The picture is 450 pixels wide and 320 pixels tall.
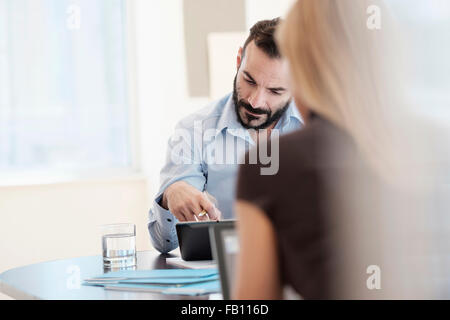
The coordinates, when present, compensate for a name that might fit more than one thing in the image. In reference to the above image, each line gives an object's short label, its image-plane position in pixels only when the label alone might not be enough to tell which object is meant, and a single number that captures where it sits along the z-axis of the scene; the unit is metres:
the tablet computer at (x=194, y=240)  2.17
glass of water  2.23
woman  1.48
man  2.49
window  4.12
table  1.93
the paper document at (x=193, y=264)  2.13
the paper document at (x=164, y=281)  1.93
